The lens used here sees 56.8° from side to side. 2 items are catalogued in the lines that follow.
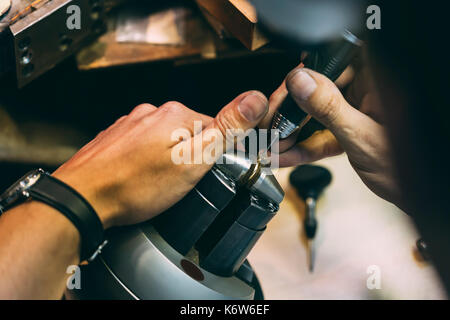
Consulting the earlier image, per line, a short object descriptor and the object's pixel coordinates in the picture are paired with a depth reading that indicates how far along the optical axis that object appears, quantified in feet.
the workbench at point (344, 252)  2.37
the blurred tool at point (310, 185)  2.54
